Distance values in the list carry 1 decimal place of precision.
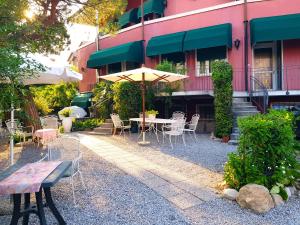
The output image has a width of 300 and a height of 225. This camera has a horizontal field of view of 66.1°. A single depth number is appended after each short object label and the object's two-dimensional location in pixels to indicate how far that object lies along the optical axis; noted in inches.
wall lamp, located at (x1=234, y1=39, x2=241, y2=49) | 424.4
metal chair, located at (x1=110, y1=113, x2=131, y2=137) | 393.1
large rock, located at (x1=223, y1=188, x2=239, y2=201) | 159.1
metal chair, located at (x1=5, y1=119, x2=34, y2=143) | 327.0
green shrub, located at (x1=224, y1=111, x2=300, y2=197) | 163.4
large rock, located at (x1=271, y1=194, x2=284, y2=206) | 153.7
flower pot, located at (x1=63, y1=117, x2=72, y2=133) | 469.1
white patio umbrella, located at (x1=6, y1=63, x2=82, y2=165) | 267.4
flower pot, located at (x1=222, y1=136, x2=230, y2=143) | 339.0
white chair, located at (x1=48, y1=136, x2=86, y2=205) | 182.2
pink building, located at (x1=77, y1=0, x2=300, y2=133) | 394.3
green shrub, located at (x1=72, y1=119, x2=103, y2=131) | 481.5
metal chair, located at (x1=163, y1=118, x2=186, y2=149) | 323.7
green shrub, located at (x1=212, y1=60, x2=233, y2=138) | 346.7
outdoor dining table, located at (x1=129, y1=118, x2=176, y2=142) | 330.6
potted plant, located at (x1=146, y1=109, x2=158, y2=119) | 385.2
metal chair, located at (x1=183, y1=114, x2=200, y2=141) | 356.9
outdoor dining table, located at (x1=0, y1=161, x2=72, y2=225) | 107.8
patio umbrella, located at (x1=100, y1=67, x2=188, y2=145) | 325.8
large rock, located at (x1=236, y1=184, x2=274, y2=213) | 145.7
